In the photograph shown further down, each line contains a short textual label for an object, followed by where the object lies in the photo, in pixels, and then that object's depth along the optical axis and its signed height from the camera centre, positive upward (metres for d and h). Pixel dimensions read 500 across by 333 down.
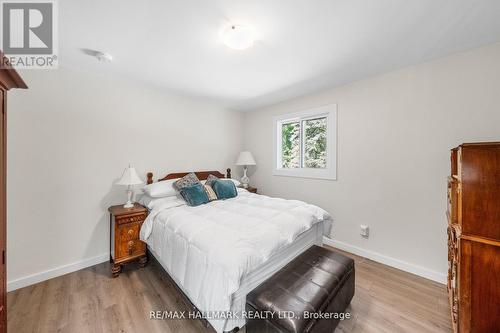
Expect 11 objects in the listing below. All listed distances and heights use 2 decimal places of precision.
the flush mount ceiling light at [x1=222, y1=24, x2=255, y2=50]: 1.59 +1.10
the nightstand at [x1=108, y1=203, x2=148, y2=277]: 2.20 -0.85
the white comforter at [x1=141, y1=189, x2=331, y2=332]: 1.32 -0.62
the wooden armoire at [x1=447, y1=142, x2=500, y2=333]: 1.09 -0.42
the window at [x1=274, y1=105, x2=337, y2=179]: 2.94 +0.38
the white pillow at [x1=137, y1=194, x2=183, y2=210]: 2.43 -0.47
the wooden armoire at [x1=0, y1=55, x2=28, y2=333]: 0.93 -0.03
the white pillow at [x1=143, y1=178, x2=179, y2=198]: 2.53 -0.33
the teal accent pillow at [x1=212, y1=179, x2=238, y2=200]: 2.86 -0.36
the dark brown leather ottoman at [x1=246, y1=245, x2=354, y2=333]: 1.14 -0.86
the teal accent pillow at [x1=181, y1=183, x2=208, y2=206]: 2.50 -0.39
